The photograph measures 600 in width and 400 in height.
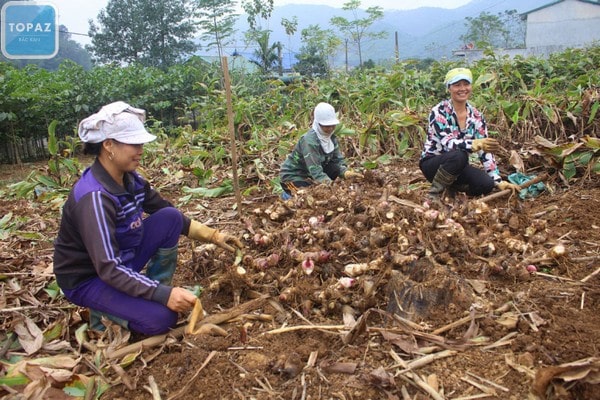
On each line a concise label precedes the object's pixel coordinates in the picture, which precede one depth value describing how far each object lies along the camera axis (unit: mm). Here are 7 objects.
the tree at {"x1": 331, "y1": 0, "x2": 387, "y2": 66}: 25938
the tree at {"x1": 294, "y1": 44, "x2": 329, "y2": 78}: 19797
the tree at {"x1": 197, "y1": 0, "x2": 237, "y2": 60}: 18234
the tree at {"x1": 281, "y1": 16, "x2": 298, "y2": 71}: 20172
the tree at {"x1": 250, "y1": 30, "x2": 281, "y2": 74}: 14418
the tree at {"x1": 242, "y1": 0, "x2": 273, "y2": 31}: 20422
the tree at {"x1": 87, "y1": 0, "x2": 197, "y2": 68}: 24594
